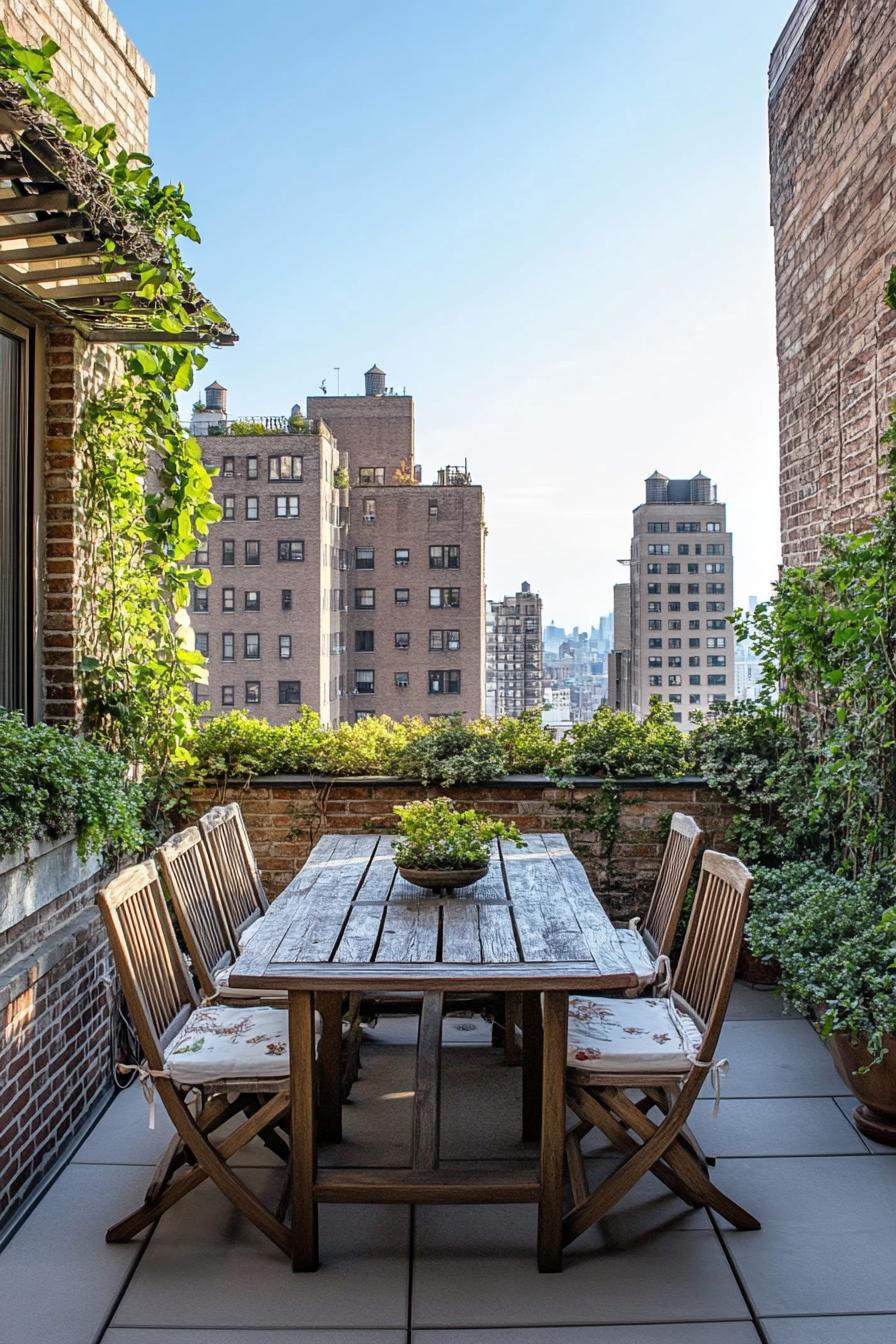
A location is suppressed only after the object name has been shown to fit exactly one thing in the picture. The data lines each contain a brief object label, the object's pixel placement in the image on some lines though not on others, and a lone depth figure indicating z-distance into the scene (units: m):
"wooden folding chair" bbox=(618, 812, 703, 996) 3.45
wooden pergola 2.65
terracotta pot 3.20
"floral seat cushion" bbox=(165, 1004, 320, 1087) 2.68
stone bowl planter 3.24
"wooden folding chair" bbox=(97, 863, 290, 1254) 2.62
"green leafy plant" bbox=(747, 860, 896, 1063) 3.09
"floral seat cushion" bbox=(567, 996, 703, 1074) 2.71
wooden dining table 2.54
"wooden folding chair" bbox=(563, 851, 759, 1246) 2.62
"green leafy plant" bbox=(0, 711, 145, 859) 2.93
